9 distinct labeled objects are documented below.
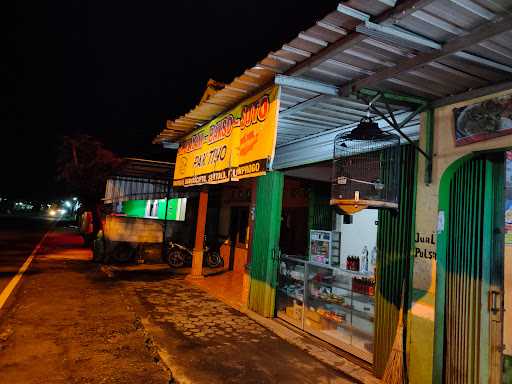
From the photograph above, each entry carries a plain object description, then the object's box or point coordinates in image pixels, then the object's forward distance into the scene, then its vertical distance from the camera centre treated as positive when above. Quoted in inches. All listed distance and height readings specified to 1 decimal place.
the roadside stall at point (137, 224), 584.4 -17.5
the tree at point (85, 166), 1031.6 +135.2
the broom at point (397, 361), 177.5 -65.1
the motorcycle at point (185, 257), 577.9 -65.0
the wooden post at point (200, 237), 466.6 -24.6
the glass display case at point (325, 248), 276.7 -15.7
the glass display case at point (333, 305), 241.3 -58.4
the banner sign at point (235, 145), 190.4 +52.3
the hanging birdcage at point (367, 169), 172.7 +39.9
